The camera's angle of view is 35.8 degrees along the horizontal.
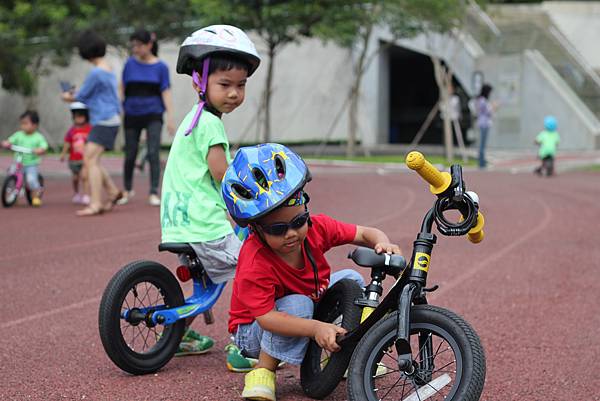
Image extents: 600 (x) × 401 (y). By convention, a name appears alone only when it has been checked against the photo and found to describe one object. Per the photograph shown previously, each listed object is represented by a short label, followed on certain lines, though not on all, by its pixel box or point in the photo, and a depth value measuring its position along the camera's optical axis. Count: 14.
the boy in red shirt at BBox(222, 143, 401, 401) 3.76
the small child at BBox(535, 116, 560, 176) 18.45
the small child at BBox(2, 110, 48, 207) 12.24
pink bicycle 12.13
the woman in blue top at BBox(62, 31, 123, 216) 10.55
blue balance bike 4.27
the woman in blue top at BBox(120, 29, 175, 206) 10.77
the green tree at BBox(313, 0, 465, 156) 22.30
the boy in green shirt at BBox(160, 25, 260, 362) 4.47
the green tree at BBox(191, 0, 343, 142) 21.92
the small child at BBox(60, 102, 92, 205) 12.23
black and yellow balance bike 3.36
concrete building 29.52
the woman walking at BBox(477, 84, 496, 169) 20.84
